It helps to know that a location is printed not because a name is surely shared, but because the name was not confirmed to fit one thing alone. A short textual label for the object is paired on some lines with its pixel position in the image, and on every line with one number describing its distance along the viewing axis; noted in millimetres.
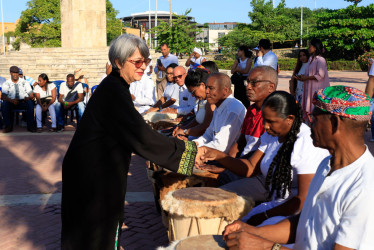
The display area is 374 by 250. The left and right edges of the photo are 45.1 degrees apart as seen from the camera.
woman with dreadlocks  3146
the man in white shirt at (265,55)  9547
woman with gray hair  2727
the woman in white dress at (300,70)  9445
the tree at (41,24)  42844
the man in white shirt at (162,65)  12198
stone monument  24906
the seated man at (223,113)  4984
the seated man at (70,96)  11930
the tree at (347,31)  41969
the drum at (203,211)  3260
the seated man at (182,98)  8297
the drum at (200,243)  2549
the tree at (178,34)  27219
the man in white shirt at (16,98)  11742
